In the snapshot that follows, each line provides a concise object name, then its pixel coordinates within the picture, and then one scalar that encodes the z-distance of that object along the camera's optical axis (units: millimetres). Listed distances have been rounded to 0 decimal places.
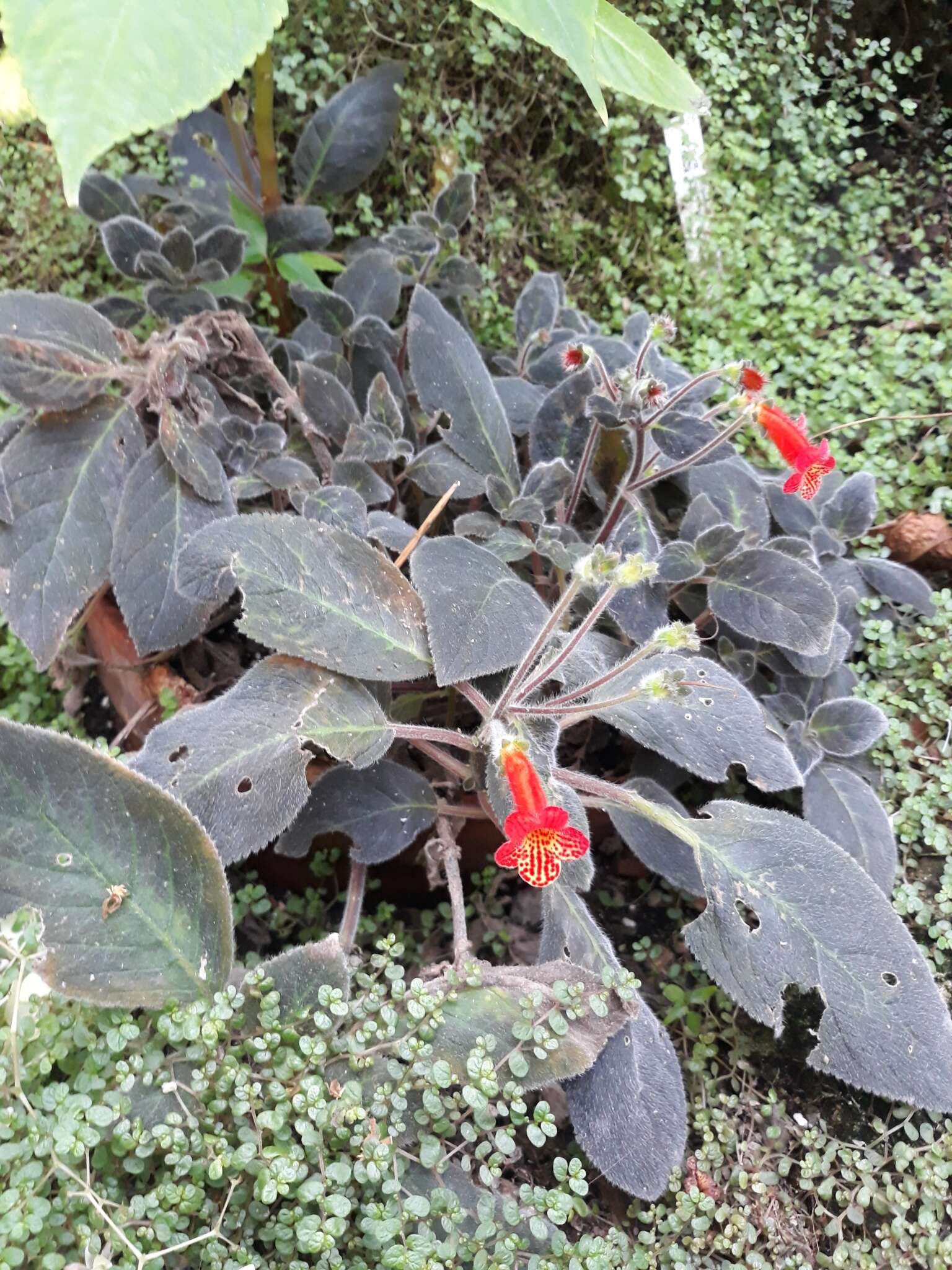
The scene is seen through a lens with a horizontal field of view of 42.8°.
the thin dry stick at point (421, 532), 464
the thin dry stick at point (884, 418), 532
